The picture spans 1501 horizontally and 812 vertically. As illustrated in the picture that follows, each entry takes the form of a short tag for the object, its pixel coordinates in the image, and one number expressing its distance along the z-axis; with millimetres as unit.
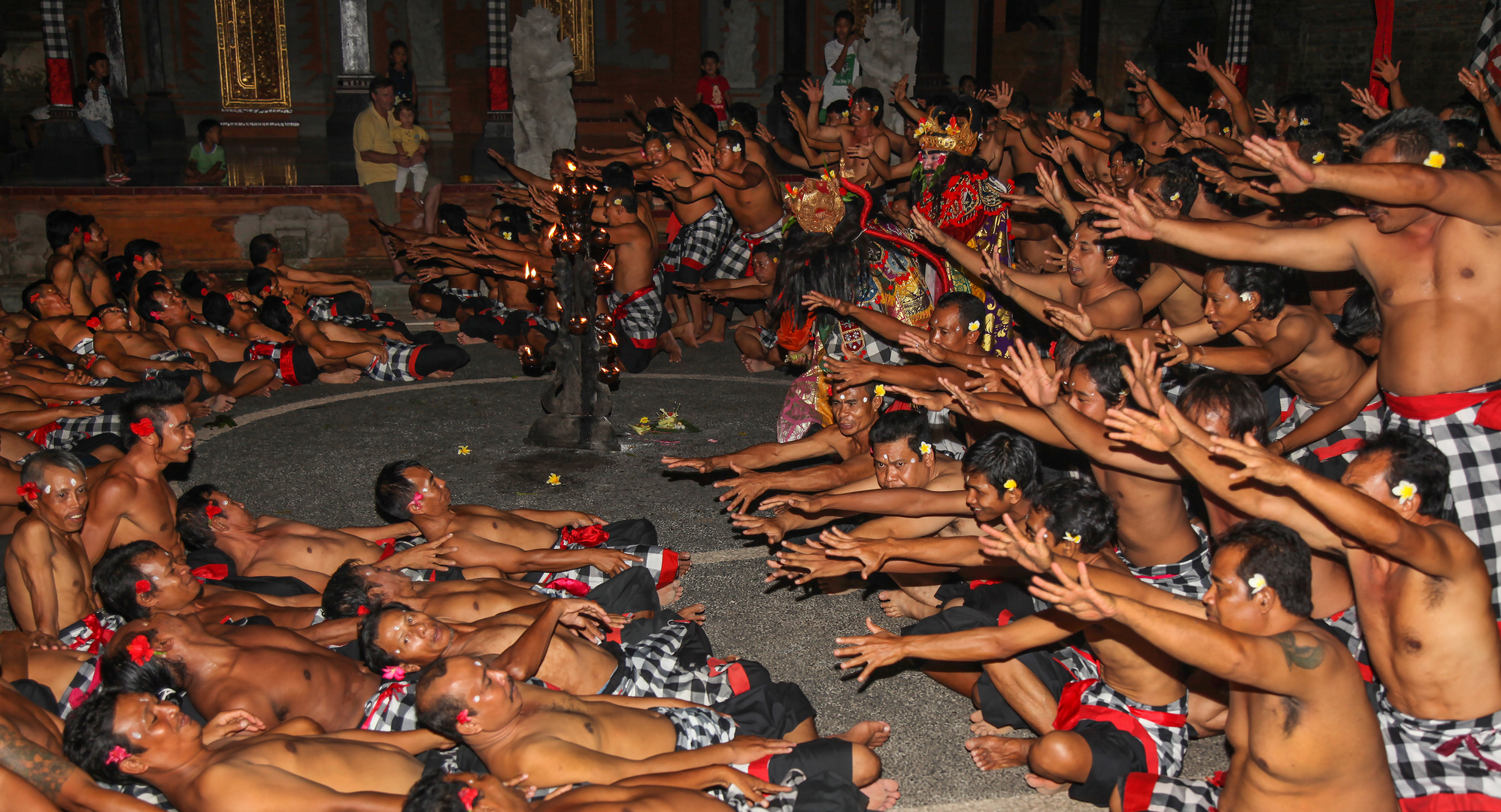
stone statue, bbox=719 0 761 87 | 17547
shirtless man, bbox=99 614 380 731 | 3422
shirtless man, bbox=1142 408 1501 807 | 2678
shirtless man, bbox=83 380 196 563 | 4516
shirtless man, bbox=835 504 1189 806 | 3309
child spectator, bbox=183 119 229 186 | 12398
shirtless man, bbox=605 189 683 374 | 7965
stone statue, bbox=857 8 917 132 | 12391
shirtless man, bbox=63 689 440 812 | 2875
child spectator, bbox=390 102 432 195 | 10445
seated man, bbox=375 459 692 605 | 4527
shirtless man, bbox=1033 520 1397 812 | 2564
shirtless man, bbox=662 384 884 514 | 4840
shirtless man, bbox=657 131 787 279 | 8062
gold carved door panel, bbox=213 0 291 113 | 16781
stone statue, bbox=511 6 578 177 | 10727
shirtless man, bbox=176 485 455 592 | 4648
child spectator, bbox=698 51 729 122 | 13938
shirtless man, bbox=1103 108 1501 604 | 3494
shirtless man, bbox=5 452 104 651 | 4062
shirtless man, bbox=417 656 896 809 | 3014
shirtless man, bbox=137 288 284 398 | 7348
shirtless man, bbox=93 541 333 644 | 3914
